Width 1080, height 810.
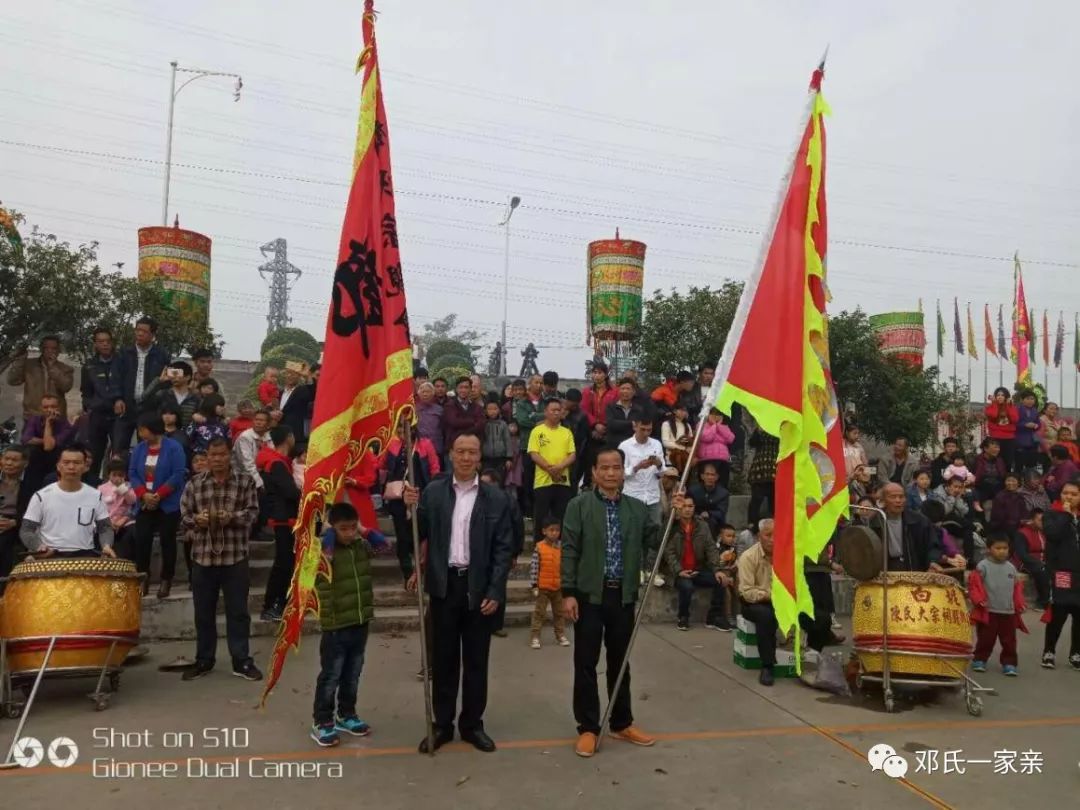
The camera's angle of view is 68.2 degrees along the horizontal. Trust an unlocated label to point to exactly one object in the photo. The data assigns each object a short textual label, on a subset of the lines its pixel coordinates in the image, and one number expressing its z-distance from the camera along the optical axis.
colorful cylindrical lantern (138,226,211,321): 16.98
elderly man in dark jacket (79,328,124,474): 8.41
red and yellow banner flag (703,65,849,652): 4.56
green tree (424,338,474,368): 30.25
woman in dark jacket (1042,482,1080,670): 6.79
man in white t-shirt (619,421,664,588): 8.45
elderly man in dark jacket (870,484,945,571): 6.55
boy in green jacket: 4.67
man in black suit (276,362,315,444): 9.13
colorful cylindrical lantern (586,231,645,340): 19.69
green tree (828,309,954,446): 18.89
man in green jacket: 4.71
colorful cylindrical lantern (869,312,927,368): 26.44
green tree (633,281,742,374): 18.64
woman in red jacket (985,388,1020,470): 12.18
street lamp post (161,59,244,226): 27.77
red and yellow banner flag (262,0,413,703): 4.41
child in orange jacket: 7.26
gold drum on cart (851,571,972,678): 5.62
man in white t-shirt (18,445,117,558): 5.73
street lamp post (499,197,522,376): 41.78
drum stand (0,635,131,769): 4.95
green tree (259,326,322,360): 29.65
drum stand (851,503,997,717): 5.55
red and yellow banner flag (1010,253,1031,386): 26.11
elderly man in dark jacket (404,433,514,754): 4.66
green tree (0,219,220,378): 14.63
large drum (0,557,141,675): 5.10
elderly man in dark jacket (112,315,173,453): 8.38
